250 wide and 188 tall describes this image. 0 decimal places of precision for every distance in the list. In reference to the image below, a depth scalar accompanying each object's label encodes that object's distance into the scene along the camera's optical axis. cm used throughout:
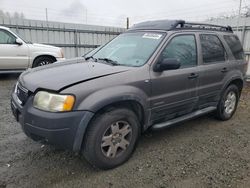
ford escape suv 207
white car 631
